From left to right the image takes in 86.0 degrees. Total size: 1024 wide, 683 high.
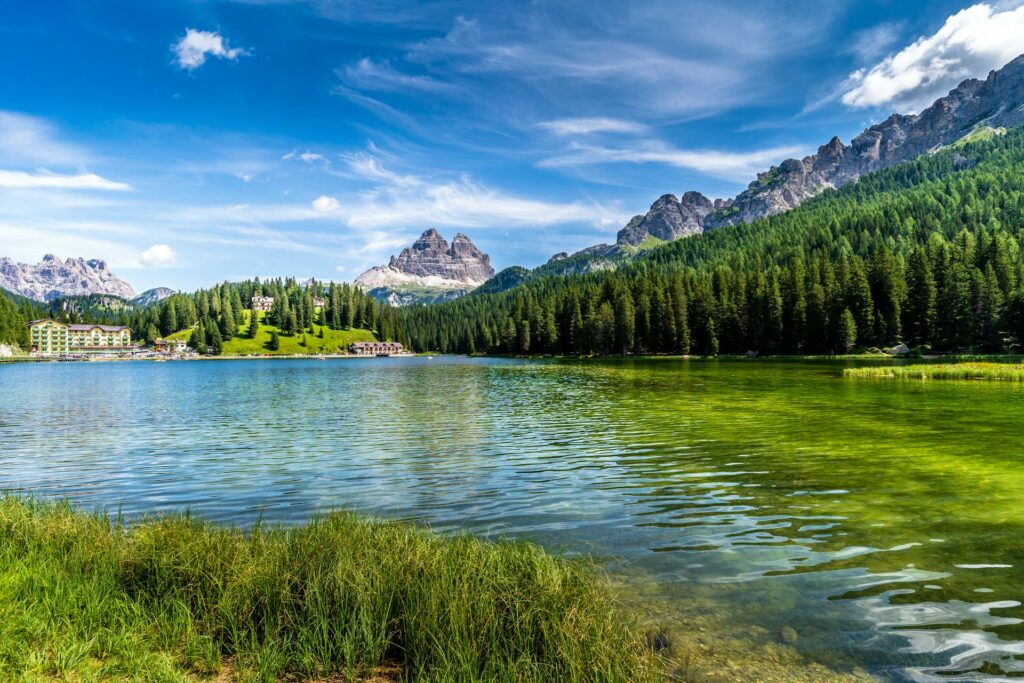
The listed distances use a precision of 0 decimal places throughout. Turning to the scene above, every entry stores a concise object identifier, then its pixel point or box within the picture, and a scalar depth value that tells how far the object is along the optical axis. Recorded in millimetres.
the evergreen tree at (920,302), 121000
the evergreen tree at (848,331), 123438
